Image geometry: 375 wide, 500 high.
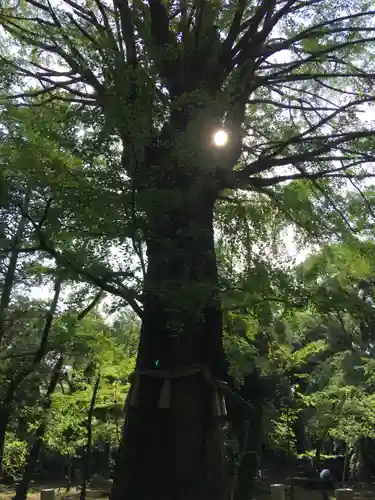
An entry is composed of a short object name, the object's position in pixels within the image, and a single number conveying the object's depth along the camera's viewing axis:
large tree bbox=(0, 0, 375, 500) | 4.11
